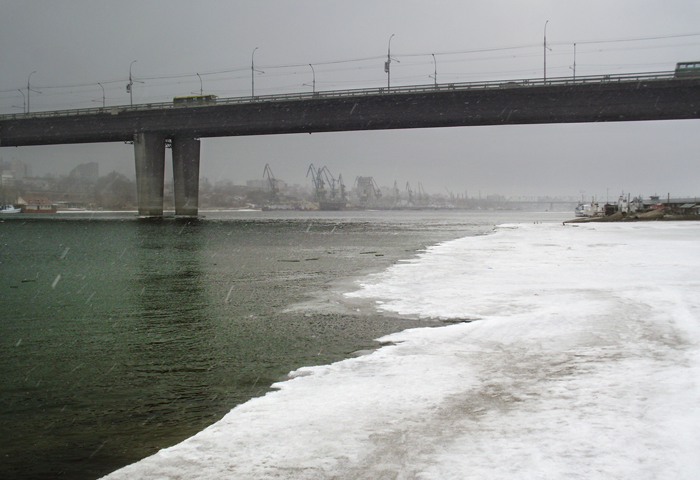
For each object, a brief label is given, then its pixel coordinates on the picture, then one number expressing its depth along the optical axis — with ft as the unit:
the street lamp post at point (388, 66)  287.28
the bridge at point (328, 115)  226.38
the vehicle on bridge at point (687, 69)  214.28
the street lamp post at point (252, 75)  315.17
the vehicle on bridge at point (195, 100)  298.56
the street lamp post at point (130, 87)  328.08
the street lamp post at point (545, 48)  269.64
